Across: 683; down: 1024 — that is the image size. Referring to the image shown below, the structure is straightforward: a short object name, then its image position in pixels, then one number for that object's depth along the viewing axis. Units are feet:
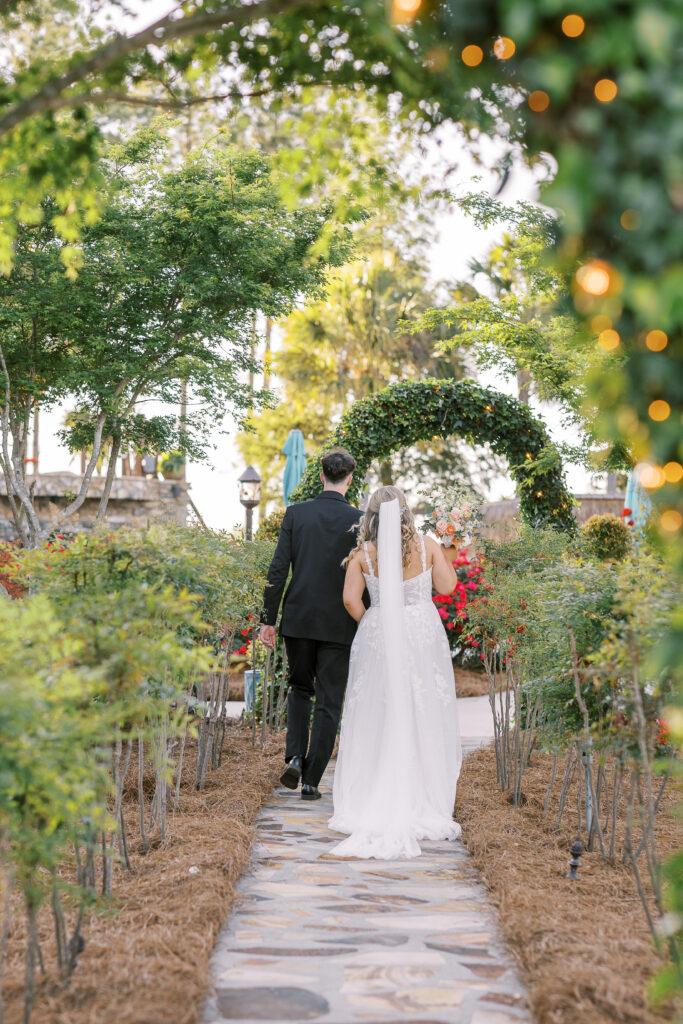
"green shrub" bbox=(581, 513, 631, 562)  43.14
